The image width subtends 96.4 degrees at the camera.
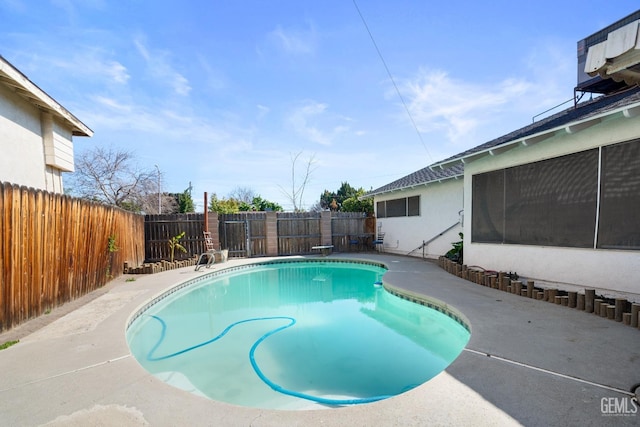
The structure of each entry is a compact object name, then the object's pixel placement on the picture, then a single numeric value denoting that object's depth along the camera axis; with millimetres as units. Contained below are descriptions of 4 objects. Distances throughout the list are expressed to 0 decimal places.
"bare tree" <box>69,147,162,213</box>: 17625
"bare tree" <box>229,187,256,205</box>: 34719
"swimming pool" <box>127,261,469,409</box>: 3121
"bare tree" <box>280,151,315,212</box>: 22984
